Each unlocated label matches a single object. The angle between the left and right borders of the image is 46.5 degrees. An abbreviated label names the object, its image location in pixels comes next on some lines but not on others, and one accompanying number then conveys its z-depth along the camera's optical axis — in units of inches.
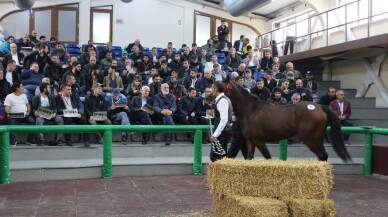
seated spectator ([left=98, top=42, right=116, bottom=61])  572.9
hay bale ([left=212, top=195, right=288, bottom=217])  195.8
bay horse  309.9
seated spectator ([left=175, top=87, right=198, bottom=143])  440.8
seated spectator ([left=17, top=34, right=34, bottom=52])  569.1
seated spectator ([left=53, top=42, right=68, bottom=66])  550.6
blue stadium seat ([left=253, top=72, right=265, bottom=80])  590.9
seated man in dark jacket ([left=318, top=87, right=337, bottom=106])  496.7
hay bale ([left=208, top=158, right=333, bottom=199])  209.5
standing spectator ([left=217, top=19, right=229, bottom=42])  759.1
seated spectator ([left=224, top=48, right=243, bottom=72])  627.6
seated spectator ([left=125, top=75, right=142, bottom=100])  453.6
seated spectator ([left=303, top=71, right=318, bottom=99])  557.0
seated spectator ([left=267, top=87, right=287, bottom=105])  470.0
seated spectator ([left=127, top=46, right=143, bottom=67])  598.2
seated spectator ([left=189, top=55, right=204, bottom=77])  587.2
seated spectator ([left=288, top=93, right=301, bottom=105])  460.9
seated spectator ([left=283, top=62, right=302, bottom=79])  577.3
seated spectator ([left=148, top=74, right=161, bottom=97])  470.0
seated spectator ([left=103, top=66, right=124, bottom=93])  472.1
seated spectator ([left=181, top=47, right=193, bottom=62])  610.2
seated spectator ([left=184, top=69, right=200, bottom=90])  514.0
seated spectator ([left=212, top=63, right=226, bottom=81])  527.7
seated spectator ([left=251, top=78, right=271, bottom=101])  484.3
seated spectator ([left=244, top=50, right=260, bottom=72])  637.3
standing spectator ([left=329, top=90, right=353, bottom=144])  476.1
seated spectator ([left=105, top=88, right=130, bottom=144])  415.5
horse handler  287.0
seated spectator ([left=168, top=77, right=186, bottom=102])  478.0
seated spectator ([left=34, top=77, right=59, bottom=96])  411.8
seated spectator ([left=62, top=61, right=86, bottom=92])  458.6
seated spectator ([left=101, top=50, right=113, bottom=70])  544.7
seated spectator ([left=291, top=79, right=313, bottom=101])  501.4
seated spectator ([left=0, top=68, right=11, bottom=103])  409.4
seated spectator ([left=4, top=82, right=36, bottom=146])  374.9
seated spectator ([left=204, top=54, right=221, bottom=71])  580.0
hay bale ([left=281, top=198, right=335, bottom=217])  200.4
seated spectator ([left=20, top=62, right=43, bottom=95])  437.4
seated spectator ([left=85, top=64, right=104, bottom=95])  469.4
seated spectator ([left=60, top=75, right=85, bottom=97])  416.3
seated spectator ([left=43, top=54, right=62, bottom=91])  466.9
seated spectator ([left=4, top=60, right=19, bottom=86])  441.2
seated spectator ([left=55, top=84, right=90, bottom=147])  395.2
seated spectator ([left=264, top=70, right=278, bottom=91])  526.6
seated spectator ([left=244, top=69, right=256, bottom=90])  519.8
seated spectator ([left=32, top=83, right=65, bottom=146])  379.6
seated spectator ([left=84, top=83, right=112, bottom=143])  408.2
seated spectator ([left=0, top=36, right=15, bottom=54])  542.9
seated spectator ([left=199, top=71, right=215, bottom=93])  503.4
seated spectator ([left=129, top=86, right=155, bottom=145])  420.5
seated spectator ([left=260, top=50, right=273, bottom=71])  635.5
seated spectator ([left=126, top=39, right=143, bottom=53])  623.3
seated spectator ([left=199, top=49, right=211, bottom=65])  622.1
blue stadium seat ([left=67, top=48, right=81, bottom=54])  650.8
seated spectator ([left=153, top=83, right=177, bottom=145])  427.9
